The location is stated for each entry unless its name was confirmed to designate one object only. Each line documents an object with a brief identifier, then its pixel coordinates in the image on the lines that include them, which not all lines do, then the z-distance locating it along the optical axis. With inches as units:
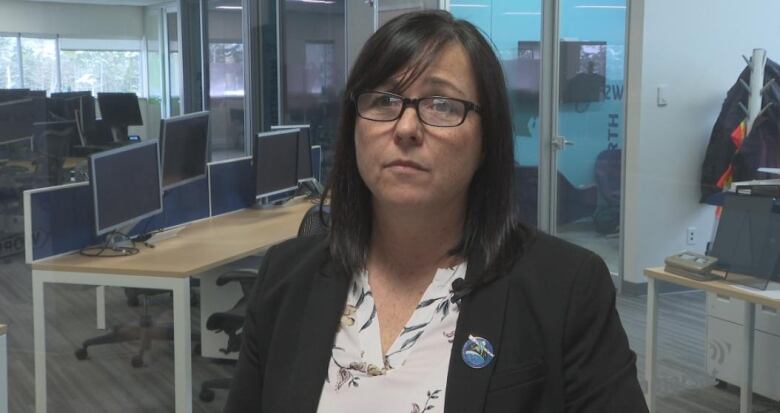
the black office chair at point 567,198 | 208.4
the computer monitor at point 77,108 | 180.7
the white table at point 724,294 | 126.1
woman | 39.8
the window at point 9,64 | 160.7
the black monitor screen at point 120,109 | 212.8
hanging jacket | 150.7
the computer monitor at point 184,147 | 161.9
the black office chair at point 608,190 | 187.3
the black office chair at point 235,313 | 144.3
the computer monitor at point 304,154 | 203.2
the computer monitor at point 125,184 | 139.6
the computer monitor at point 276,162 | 185.9
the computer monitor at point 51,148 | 164.1
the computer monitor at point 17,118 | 153.5
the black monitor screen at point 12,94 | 156.6
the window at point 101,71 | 191.3
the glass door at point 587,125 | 188.5
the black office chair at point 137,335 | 177.5
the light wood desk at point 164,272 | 134.5
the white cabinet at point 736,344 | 138.9
